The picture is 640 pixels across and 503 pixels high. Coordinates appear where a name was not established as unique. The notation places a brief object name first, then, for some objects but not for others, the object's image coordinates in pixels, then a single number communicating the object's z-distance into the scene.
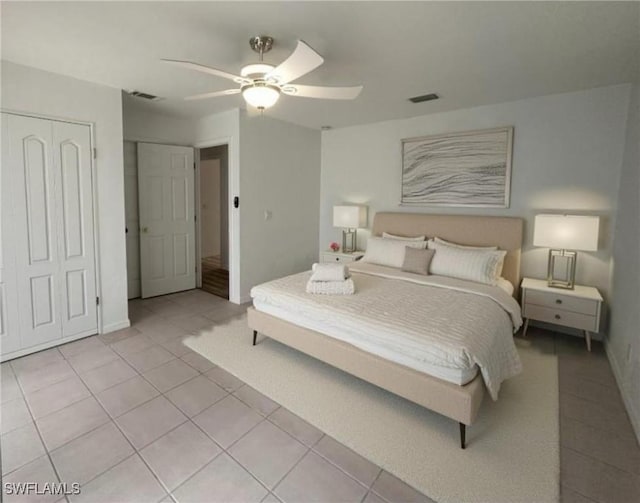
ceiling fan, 1.96
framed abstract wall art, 3.75
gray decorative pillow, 3.57
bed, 1.97
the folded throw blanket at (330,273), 2.99
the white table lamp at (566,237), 3.04
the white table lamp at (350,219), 4.75
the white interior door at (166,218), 4.54
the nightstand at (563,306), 3.06
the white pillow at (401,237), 4.09
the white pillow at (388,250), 3.91
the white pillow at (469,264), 3.30
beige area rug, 1.73
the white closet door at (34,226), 2.81
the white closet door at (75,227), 3.07
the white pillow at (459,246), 3.64
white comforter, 2.03
